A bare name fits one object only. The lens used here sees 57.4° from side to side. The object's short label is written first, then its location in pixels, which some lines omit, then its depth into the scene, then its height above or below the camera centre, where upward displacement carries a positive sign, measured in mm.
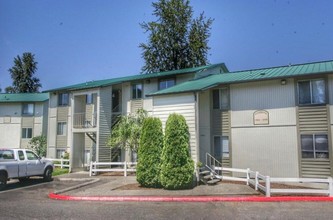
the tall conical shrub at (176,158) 14102 -778
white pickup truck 15242 -1271
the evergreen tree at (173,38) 38125 +12964
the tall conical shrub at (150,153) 14758 -563
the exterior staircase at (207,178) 15266 -1858
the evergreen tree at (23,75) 52062 +11507
